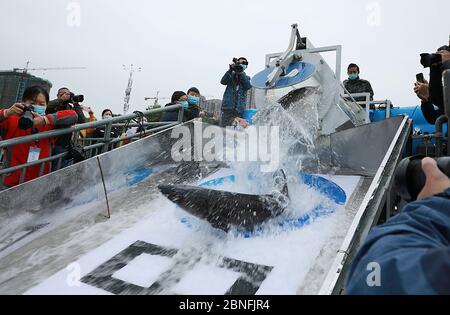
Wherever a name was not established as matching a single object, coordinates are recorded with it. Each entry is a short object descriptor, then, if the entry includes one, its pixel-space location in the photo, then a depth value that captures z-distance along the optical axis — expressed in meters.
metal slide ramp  1.84
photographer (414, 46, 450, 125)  2.48
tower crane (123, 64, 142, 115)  34.50
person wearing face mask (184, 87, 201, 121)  5.14
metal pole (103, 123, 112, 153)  3.75
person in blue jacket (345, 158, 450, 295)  0.73
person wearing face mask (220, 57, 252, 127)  5.47
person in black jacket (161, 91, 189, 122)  5.12
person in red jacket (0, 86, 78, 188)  2.99
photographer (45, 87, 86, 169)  3.38
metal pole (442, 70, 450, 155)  2.16
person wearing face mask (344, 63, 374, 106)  6.16
